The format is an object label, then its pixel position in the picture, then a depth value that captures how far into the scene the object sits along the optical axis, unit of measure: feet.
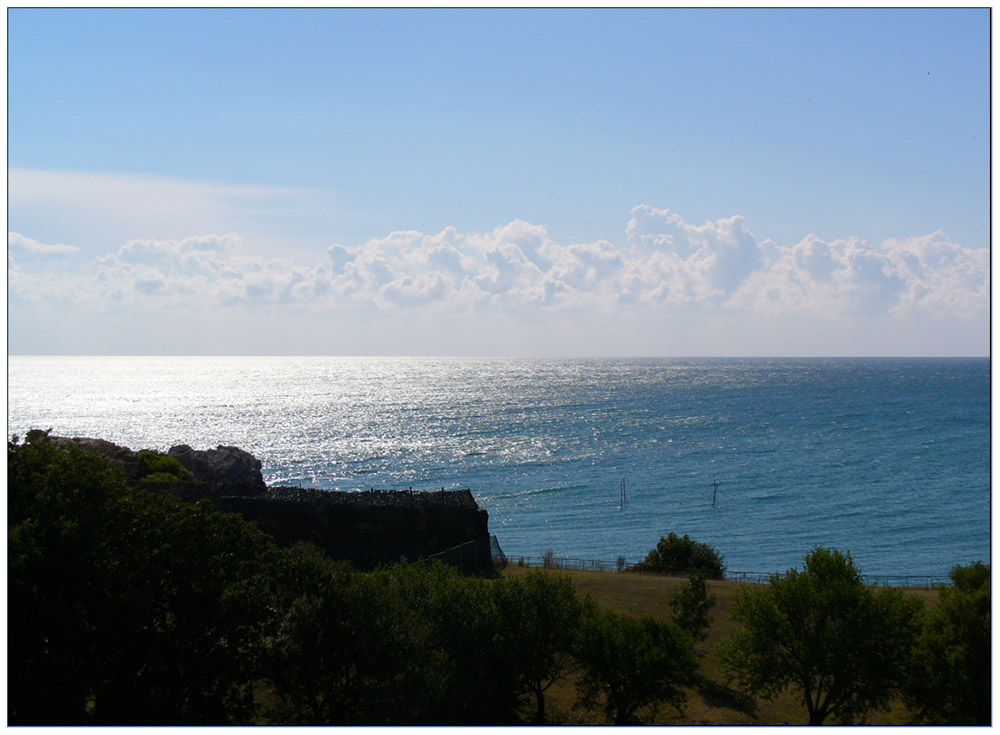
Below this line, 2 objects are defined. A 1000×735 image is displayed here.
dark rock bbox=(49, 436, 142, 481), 172.75
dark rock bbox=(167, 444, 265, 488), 231.71
